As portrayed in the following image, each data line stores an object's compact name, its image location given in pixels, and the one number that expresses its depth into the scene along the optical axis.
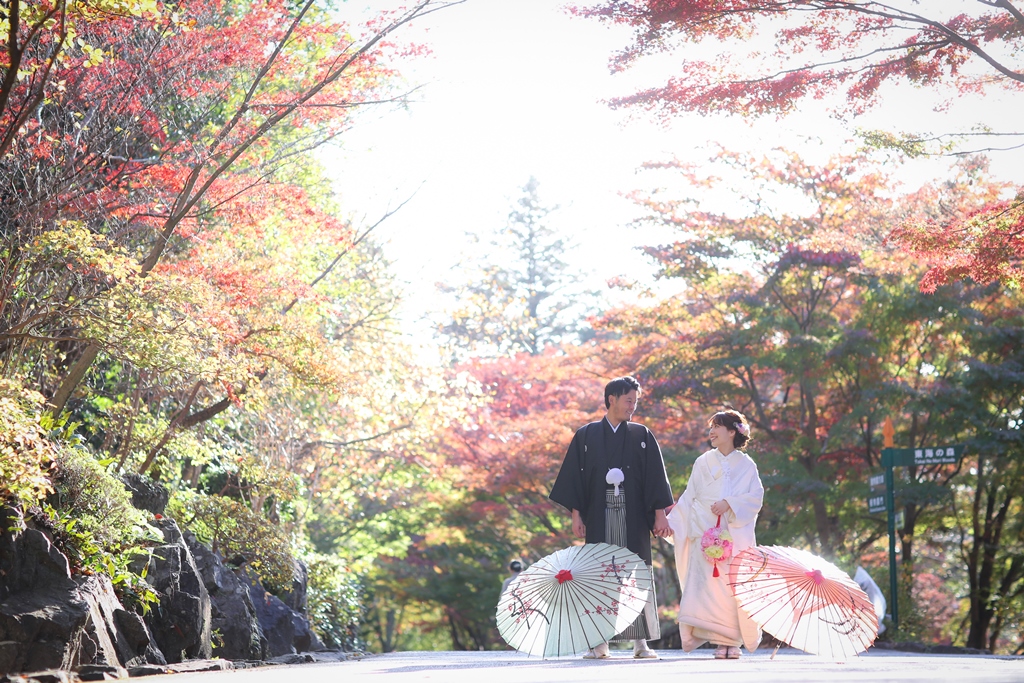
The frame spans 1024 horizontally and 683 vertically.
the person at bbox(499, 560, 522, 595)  16.38
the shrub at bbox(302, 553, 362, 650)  16.17
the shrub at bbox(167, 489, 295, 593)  12.99
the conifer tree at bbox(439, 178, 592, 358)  46.16
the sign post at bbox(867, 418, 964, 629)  14.34
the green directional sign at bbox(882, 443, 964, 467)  14.33
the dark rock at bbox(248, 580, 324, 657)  12.55
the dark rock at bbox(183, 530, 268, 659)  10.91
